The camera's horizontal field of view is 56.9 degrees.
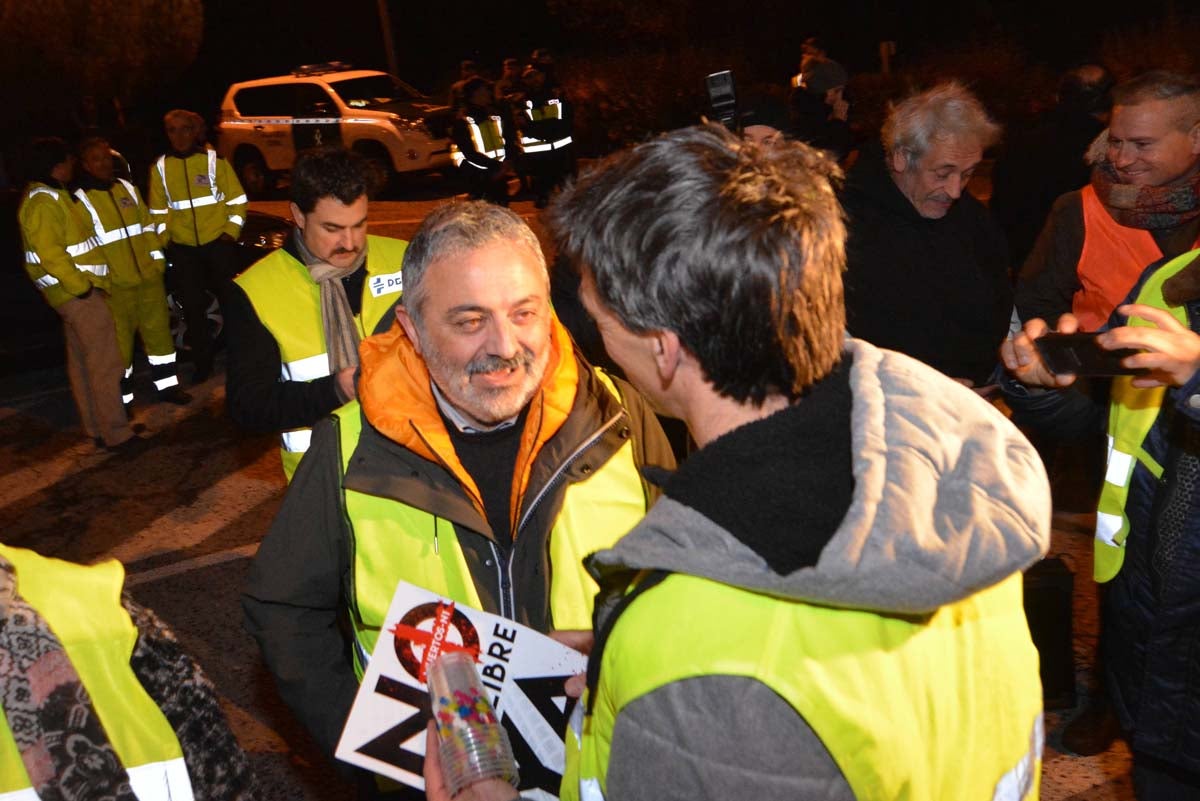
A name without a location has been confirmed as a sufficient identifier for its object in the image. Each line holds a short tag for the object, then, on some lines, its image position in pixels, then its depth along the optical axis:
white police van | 18.62
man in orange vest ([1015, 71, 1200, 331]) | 3.68
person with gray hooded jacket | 1.27
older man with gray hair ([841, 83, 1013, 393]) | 3.87
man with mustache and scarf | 3.52
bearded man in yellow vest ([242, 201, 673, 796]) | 2.38
